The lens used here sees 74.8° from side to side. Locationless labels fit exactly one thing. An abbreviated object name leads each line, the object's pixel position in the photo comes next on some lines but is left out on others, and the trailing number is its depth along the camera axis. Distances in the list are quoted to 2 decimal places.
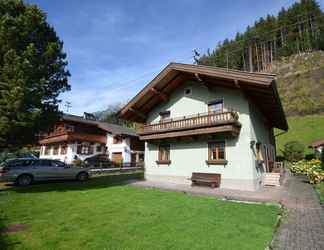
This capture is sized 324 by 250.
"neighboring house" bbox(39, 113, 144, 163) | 31.38
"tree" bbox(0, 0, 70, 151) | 11.13
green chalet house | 12.77
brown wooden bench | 13.34
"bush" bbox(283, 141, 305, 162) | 28.52
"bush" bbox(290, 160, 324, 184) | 15.24
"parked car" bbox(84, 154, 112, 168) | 28.53
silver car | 14.09
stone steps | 15.03
